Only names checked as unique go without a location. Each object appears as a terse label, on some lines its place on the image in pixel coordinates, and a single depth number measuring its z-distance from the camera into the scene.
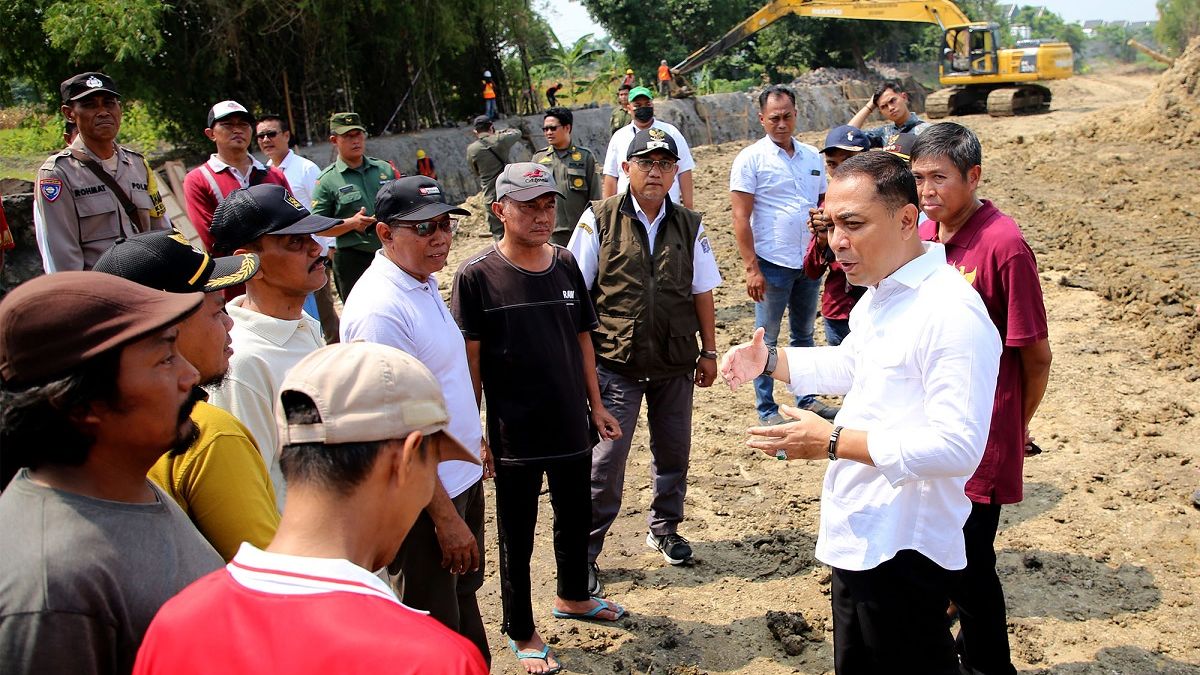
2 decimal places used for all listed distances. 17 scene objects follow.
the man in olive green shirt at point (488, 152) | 8.95
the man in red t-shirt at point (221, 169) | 5.60
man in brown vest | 4.26
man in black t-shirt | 3.57
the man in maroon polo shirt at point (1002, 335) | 3.08
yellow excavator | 22.02
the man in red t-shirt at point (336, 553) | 1.23
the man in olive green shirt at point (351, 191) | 6.37
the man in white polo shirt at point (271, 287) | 2.60
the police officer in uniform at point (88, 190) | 4.60
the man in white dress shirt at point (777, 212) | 5.76
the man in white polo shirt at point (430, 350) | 2.98
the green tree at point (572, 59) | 27.80
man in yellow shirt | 1.91
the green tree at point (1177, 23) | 52.31
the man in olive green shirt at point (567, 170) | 7.32
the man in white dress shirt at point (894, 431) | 2.37
